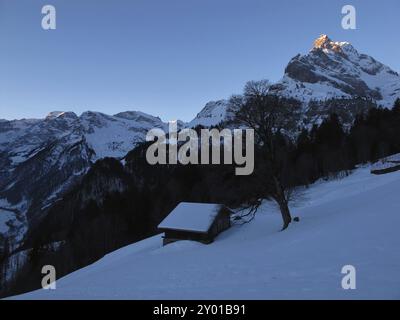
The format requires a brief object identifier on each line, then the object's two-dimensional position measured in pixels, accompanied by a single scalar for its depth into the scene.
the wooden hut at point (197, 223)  35.66
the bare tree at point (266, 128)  22.64
